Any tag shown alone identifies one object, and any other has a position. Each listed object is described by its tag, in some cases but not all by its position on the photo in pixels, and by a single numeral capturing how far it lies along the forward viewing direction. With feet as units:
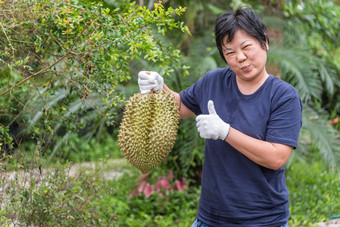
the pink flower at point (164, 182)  14.38
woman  5.65
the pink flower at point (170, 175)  14.57
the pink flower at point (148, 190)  14.03
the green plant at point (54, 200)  7.70
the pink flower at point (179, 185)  14.25
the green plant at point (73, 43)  7.06
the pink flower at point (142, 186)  14.21
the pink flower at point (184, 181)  14.51
